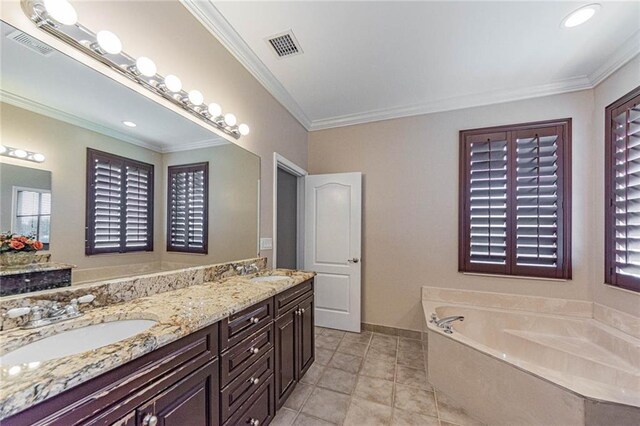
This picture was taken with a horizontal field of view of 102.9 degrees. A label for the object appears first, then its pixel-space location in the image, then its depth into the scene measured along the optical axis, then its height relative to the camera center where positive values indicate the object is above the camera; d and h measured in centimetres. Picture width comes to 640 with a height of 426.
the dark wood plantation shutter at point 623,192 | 193 +20
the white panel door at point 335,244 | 308 -38
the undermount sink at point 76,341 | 80 -46
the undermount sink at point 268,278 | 194 -51
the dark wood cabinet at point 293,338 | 167 -91
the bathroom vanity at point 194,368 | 64 -56
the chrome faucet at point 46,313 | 90 -38
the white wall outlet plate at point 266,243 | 236 -28
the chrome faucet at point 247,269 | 207 -47
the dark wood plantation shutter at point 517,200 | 246 +16
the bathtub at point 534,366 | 133 -105
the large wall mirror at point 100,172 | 95 +20
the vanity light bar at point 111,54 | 96 +72
